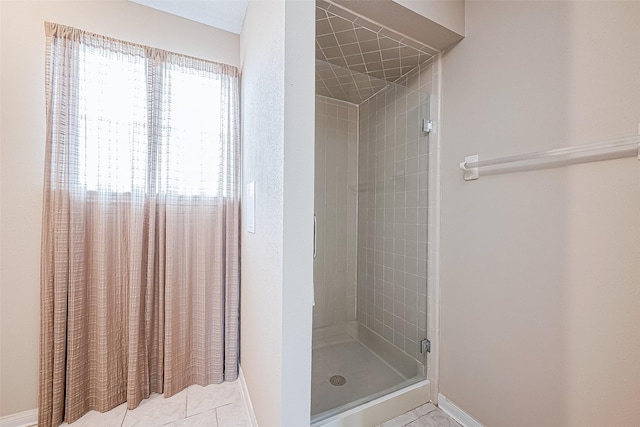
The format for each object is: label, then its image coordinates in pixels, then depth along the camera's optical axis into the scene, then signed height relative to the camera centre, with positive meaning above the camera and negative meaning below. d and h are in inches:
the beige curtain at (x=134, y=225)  53.1 -3.5
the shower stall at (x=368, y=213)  60.3 +0.4
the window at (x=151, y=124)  56.0 +21.9
